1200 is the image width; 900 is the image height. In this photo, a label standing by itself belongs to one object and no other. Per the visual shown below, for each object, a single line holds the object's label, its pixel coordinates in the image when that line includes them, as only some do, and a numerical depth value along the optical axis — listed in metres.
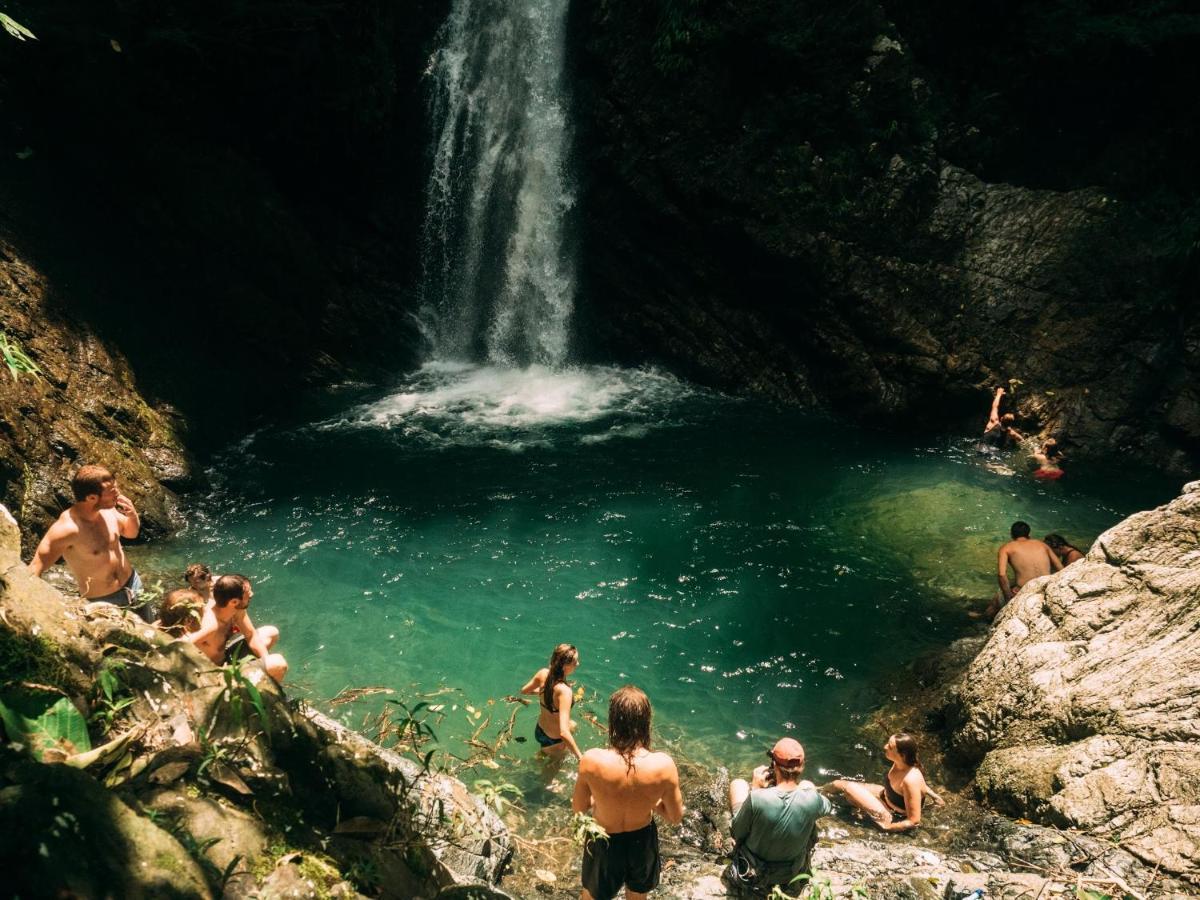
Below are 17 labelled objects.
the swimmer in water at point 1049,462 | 11.98
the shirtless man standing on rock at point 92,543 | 5.48
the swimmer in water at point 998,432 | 13.09
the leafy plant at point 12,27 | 4.08
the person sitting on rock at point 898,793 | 5.35
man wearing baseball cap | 3.93
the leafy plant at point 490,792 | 3.44
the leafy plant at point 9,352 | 3.70
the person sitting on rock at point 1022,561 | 7.84
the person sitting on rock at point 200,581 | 5.98
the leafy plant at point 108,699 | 2.56
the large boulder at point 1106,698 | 4.40
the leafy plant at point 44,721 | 2.26
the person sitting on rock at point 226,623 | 5.16
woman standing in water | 5.81
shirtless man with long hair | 3.84
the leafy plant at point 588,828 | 3.56
